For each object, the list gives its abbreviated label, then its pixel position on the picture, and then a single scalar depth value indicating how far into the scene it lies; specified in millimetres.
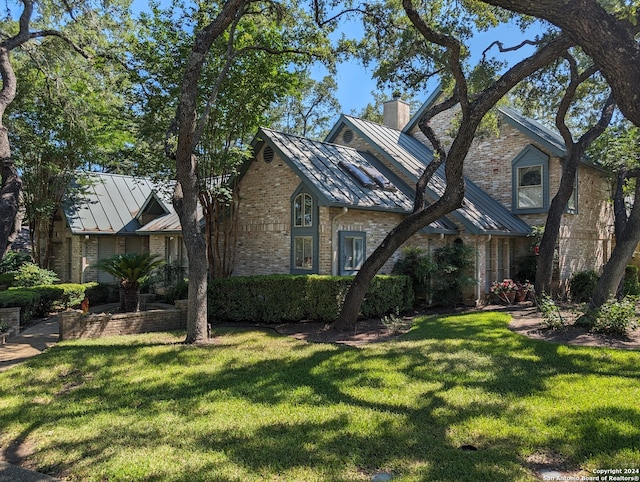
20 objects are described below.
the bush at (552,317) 10356
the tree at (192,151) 9109
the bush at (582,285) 17797
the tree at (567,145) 14266
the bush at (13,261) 19359
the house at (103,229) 18547
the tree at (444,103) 8711
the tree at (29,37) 8000
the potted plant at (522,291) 16312
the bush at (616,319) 9688
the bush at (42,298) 12727
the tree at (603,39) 4500
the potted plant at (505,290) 15333
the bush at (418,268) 14076
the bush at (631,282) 19047
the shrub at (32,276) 16297
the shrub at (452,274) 14727
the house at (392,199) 13680
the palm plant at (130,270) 12727
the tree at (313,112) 33844
